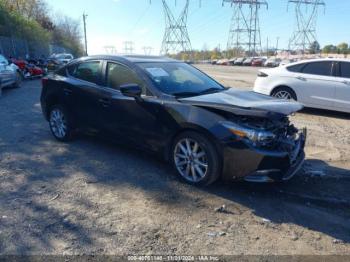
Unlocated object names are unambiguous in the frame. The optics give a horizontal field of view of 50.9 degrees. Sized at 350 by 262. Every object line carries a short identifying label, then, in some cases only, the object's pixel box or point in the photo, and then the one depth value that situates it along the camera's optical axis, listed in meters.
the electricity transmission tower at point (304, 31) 76.71
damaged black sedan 4.23
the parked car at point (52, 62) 22.65
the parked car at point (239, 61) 71.44
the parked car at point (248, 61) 67.70
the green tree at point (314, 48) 85.47
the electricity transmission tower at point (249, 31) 78.44
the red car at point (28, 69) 18.76
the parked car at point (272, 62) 57.91
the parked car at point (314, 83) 9.40
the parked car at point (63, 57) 28.48
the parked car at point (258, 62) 65.00
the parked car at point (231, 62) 74.99
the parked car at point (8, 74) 13.00
